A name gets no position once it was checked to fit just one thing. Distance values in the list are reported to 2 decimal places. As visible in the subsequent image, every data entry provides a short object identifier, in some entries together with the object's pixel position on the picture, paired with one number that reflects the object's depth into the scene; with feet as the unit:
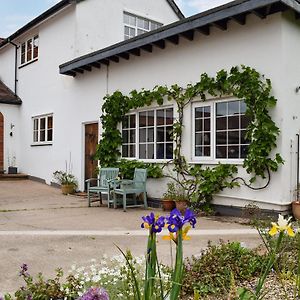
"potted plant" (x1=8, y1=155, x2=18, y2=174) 52.49
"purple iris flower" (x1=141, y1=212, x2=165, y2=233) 6.01
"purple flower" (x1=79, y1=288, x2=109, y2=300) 5.80
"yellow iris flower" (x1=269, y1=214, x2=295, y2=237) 6.15
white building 23.76
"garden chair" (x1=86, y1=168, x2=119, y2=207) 30.07
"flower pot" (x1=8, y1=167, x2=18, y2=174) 52.47
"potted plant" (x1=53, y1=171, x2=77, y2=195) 39.09
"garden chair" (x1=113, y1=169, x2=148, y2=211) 29.09
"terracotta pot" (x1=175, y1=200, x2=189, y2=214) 27.48
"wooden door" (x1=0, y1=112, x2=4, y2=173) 52.80
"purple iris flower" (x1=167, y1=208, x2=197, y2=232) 5.82
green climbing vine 23.44
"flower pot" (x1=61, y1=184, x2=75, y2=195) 39.04
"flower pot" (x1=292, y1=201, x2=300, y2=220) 23.13
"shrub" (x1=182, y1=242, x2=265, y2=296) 10.62
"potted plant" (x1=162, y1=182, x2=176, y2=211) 28.30
